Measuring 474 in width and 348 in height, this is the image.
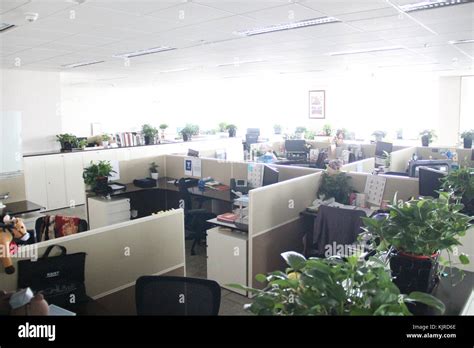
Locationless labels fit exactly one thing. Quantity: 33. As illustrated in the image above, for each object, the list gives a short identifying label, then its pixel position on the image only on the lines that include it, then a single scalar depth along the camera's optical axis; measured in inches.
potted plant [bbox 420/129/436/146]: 281.4
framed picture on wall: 520.8
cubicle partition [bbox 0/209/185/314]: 90.3
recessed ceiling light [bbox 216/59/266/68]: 273.2
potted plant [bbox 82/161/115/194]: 207.6
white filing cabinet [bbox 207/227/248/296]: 149.0
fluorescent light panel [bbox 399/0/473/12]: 134.0
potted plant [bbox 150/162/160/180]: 239.9
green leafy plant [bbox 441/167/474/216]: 121.0
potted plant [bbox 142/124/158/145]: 328.8
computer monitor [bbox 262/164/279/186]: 183.0
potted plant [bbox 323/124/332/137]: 380.2
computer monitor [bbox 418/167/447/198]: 145.7
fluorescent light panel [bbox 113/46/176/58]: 217.8
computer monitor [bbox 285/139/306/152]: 302.7
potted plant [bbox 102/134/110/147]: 328.4
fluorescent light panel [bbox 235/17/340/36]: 155.9
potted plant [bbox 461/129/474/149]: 261.7
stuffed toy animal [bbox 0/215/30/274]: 78.3
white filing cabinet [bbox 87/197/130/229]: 201.5
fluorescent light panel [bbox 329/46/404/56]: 223.3
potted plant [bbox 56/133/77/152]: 294.2
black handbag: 80.1
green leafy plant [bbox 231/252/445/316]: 44.4
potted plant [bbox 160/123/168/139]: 406.9
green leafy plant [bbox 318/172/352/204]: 168.1
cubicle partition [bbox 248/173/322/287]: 146.2
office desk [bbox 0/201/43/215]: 170.1
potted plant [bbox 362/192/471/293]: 65.2
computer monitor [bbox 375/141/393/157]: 270.4
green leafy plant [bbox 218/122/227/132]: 450.9
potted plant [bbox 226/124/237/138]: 406.6
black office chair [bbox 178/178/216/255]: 195.9
